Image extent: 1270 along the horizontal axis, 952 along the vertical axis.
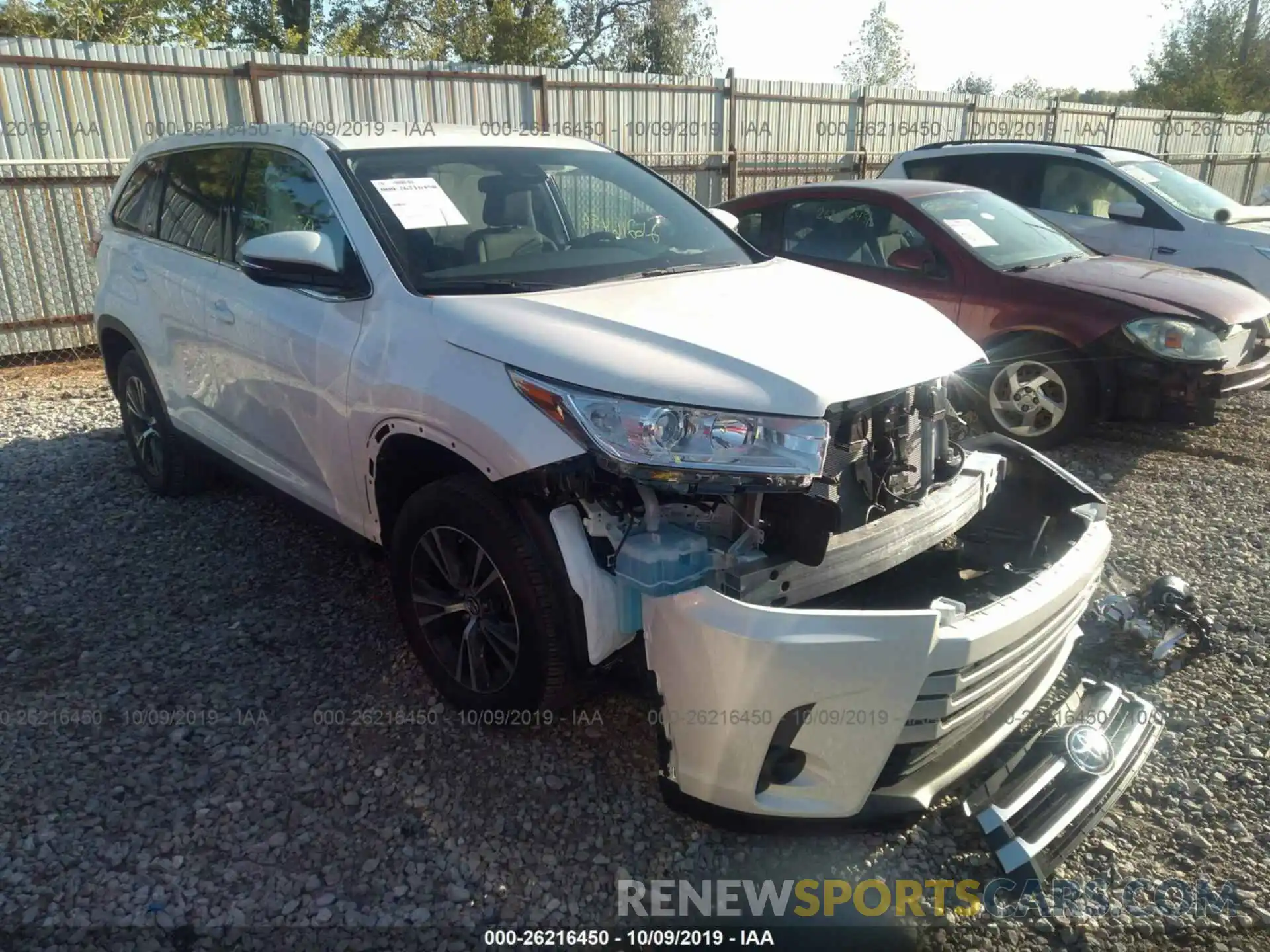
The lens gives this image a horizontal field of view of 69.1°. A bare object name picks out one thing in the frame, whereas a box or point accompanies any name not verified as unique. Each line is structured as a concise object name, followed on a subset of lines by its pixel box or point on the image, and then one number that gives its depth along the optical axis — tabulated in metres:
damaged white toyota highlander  2.25
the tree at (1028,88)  44.36
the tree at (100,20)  13.35
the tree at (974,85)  43.28
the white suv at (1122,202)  7.54
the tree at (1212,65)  24.39
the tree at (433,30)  22.08
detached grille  2.36
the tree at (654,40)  28.70
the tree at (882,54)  40.41
